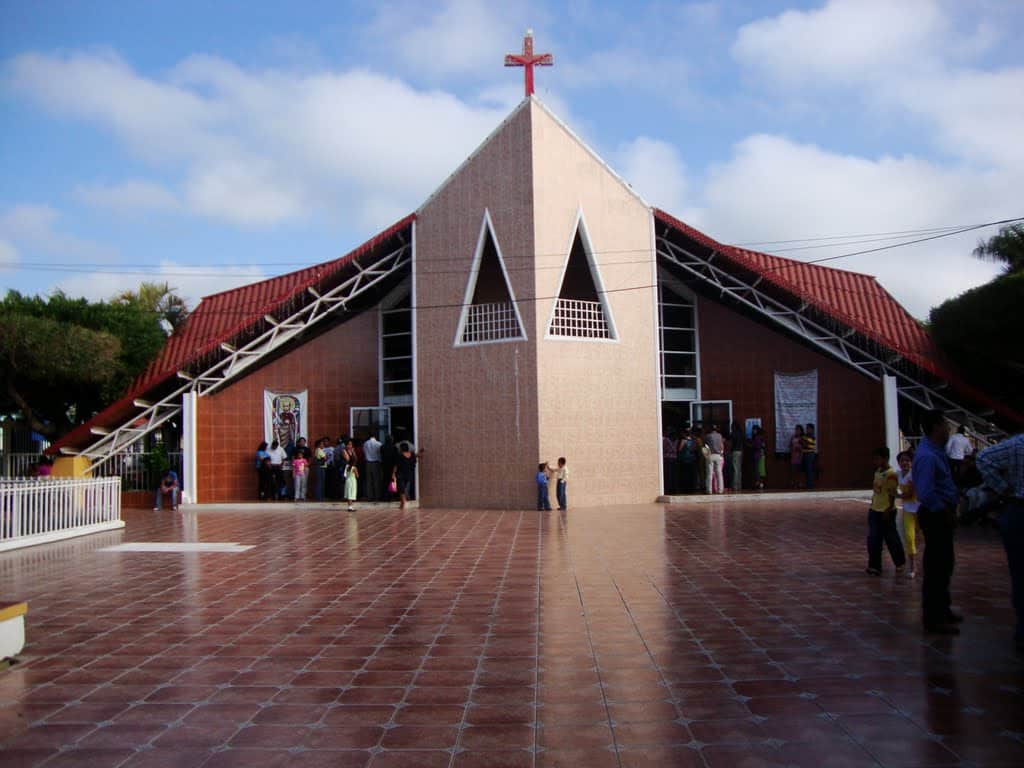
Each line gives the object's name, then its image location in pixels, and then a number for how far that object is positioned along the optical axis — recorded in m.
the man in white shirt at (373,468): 18.81
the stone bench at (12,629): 5.73
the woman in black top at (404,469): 17.70
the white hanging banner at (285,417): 20.12
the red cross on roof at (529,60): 17.89
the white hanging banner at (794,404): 19.66
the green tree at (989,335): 17.50
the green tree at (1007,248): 20.80
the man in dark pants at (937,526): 6.25
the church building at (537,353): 17.33
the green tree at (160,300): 31.77
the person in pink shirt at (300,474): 19.00
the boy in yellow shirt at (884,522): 8.65
